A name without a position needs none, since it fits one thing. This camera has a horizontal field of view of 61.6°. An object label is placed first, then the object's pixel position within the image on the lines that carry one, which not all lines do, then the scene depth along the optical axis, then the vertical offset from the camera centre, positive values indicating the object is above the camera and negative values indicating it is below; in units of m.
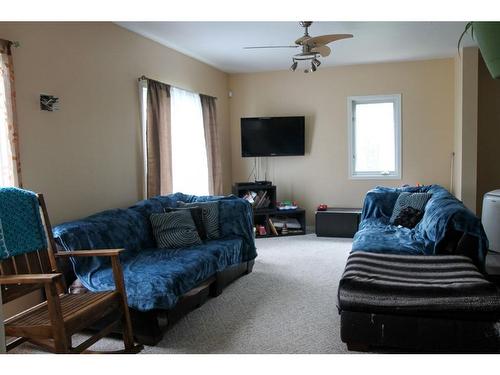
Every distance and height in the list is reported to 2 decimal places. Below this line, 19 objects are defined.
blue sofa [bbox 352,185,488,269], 2.97 -0.69
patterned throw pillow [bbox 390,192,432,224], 4.43 -0.55
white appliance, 4.56 -0.78
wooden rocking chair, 1.92 -0.75
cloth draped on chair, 2.23 -0.34
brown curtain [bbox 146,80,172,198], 4.24 +0.19
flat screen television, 6.16 +0.28
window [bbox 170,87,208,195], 4.90 +0.16
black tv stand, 5.89 -0.83
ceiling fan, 3.66 +1.00
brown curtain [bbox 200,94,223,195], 5.57 +0.16
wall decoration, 3.03 +0.44
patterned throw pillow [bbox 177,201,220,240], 3.89 -0.57
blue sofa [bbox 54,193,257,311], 2.63 -0.74
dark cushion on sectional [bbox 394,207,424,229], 4.19 -0.68
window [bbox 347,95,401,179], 6.01 +0.22
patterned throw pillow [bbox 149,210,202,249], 3.54 -0.62
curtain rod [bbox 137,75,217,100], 4.20 +0.81
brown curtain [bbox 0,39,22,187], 2.70 +0.24
